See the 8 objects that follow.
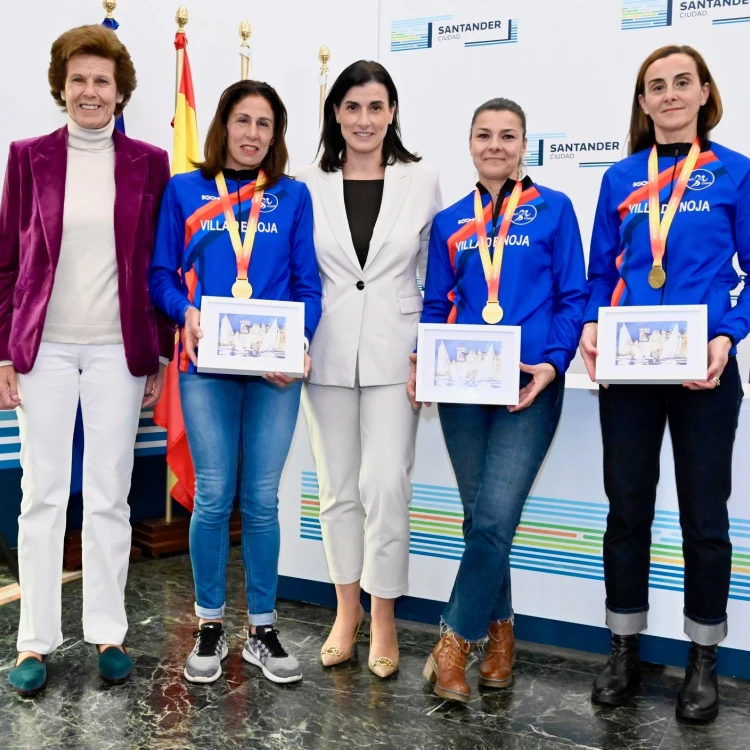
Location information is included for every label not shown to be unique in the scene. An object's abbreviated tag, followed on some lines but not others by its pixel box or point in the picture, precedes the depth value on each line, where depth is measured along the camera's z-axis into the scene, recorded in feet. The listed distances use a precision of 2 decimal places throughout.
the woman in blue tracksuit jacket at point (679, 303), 7.21
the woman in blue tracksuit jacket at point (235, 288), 7.92
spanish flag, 12.85
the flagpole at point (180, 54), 12.79
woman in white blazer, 8.16
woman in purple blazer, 7.82
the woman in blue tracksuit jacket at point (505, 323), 7.63
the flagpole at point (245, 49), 13.44
